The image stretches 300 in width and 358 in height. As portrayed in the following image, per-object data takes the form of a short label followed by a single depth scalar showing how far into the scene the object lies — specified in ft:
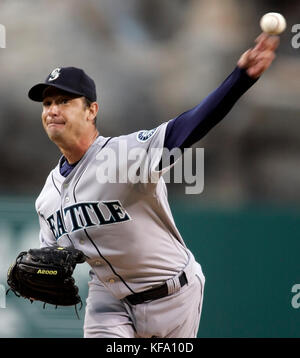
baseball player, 18.83
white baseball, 14.33
